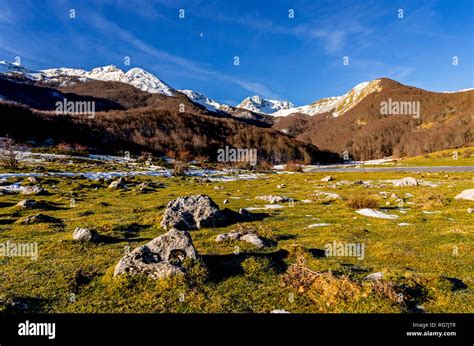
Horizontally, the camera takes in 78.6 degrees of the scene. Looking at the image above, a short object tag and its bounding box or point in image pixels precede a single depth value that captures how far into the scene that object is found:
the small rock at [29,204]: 25.64
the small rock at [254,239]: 15.74
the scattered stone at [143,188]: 40.38
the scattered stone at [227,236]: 16.39
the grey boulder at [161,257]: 10.67
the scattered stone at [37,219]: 20.88
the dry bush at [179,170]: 68.40
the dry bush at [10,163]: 53.16
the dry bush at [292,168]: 123.97
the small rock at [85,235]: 16.05
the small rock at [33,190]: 33.88
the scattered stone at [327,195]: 35.28
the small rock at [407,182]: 51.97
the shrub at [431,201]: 28.07
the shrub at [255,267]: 11.41
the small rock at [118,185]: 40.32
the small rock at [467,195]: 31.10
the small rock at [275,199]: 31.83
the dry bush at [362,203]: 27.67
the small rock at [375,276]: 10.59
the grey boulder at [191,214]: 19.88
